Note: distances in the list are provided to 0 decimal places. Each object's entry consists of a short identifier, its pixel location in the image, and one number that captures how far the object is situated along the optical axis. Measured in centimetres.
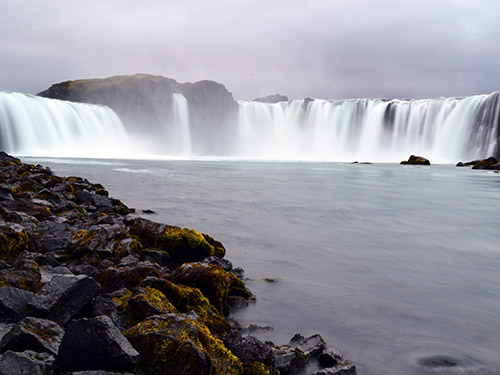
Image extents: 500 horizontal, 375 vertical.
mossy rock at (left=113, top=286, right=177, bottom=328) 316
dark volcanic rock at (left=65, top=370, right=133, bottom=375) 211
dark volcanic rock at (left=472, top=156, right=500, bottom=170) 3859
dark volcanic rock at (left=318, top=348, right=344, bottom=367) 335
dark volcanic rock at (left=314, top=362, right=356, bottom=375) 310
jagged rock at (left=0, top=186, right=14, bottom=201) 736
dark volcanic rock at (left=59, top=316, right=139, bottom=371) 224
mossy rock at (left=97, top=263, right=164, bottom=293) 404
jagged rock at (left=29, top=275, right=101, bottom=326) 280
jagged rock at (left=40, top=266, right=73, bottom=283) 402
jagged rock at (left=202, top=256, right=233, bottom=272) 559
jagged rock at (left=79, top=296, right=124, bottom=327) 305
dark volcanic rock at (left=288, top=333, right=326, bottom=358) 343
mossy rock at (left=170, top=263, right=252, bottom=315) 423
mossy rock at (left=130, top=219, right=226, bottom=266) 569
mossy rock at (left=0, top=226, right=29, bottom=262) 449
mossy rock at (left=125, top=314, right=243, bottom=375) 246
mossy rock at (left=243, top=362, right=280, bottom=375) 283
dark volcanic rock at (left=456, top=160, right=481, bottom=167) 4491
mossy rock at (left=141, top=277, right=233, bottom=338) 364
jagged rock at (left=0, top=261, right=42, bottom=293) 343
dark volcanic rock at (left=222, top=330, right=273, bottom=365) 291
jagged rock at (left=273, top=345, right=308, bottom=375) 314
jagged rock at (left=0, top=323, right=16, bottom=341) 273
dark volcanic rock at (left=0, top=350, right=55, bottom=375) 210
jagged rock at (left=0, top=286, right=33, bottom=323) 293
